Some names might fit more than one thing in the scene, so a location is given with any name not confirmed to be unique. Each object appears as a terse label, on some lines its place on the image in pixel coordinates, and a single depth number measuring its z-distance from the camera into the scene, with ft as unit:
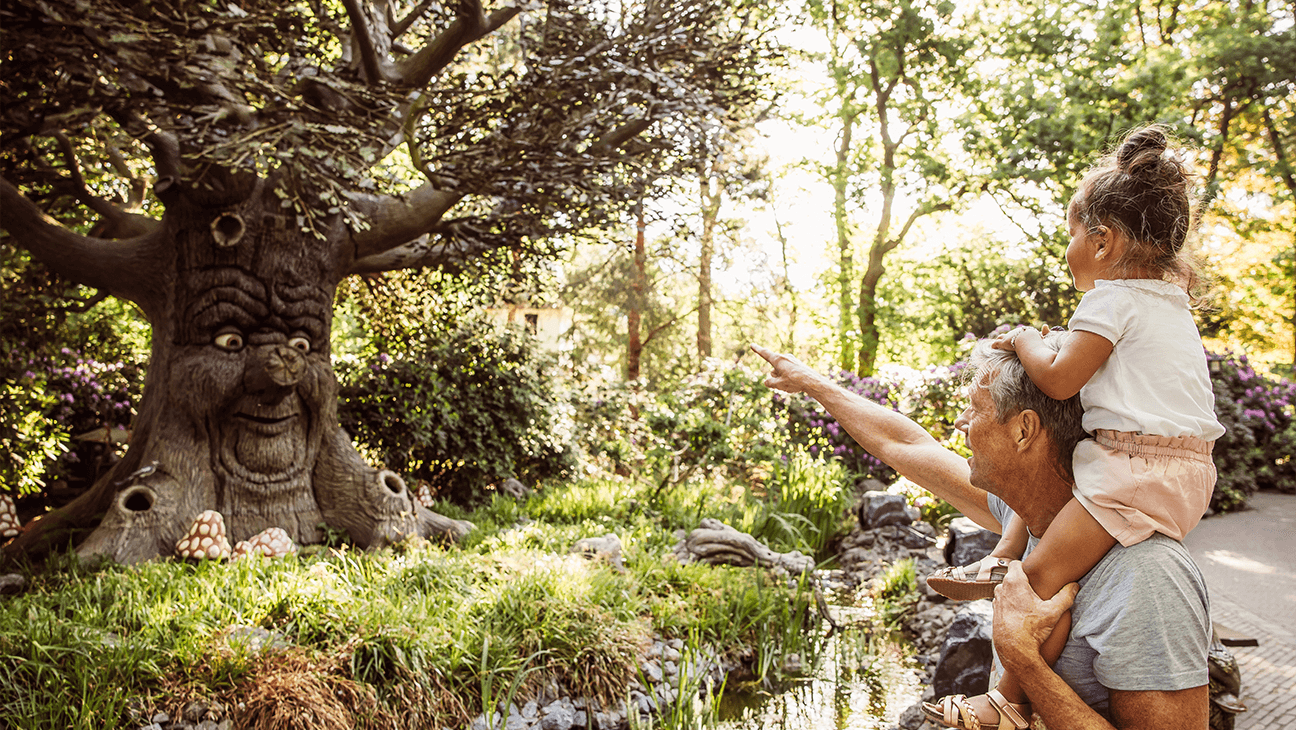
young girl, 3.92
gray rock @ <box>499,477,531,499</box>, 23.72
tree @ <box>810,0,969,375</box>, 38.70
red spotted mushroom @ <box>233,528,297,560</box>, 16.11
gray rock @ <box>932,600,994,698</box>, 11.85
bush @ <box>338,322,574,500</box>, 23.29
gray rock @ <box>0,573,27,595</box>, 14.10
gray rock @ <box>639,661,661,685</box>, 13.33
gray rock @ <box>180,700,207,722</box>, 10.32
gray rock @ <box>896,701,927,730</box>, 12.31
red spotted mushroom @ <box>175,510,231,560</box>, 15.75
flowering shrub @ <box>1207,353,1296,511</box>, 28.04
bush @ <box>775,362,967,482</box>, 27.99
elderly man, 3.47
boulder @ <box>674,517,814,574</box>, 18.24
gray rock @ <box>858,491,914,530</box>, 22.66
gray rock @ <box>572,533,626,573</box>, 16.76
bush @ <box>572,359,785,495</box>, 26.99
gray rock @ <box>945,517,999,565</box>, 17.19
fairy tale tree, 15.21
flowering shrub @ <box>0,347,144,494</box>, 19.48
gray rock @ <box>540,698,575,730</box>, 11.91
